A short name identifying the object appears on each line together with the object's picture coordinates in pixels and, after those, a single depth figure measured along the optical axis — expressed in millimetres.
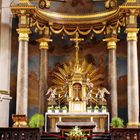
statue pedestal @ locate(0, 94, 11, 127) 15924
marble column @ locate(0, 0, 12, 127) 16039
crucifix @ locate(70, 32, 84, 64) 16989
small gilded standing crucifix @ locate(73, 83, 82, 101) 16257
